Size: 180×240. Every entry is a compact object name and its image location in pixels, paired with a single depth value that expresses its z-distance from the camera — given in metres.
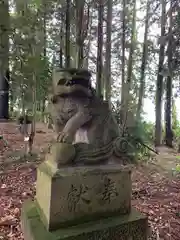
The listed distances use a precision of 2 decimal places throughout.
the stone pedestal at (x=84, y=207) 1.33
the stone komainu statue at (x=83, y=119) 1.44
